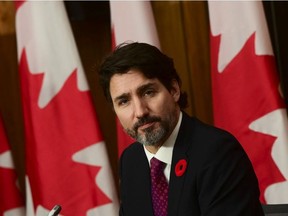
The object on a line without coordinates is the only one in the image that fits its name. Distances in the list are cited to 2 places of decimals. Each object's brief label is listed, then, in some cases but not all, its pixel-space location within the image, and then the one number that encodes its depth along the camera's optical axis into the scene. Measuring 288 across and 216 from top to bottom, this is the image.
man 3.04
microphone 2.96
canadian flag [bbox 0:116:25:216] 3.86
